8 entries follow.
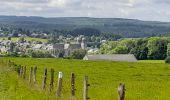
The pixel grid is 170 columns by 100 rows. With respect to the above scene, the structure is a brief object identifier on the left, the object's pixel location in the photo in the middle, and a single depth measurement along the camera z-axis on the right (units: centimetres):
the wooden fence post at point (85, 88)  1816
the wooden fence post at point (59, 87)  2135
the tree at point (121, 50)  18075
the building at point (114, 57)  14131
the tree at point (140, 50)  16538
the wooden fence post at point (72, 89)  2047
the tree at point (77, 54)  17645
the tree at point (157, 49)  16050
